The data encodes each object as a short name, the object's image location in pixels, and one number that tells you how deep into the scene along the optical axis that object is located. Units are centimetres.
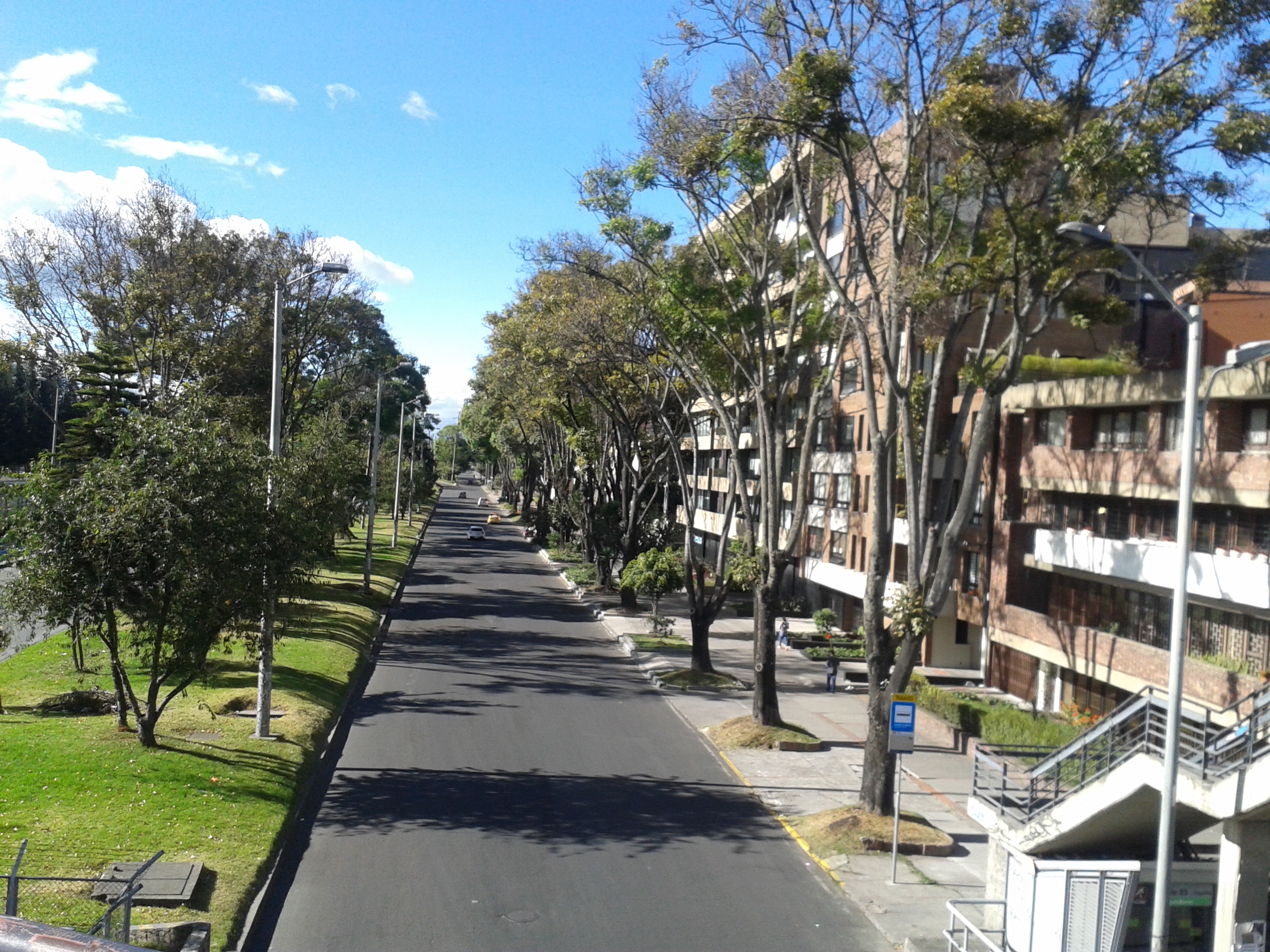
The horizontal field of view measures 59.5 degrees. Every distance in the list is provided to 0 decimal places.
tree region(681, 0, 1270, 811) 1366
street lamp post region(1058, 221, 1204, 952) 1012
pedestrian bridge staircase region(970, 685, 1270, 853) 1033
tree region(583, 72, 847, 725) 2056
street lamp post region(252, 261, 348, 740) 1817
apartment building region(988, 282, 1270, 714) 2014
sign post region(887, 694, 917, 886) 1497
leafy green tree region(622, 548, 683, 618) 3309
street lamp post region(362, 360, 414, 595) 4194
